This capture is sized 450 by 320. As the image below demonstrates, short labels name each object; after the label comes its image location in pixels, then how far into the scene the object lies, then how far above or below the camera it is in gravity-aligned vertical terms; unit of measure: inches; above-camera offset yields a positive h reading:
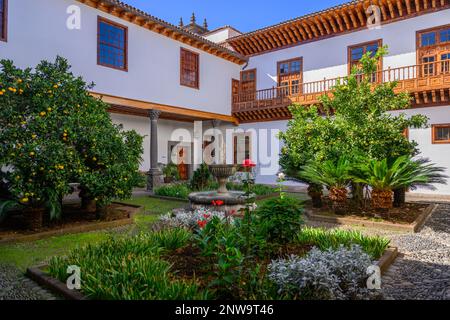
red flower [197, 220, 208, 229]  188.3 -36.1
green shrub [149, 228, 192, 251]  193.3 -47.5
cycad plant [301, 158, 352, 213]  314.7 -13.9
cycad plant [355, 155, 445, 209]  288.2 -12.8
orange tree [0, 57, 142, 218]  241.1 +19.7
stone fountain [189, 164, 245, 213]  334.3 -36.1
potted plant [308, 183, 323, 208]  366.9 -34.7
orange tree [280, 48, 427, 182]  328.6 +43.0
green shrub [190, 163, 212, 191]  525.3 -25.1
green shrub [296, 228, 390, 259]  189.5 -49.6
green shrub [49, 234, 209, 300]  125.4 -49.9
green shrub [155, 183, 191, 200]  459.2 -41.7
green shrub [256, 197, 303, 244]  187.5 -34.0
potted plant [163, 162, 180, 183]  687.7 -19.9
